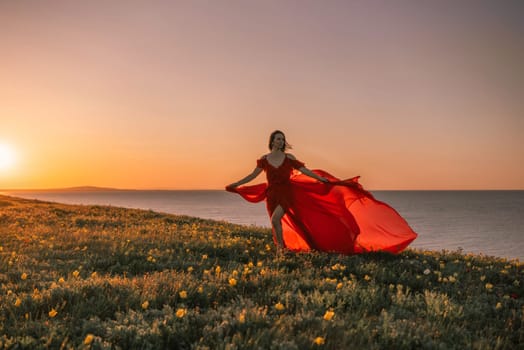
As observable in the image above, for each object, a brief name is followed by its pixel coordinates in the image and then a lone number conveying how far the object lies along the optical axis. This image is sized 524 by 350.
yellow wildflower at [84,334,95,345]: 3.72
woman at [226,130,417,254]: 9.84
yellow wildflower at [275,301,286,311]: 4.78
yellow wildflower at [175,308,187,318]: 4.38
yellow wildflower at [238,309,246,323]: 4.25
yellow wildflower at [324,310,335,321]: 4.34
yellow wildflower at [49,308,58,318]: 4.52
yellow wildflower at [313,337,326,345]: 3.69
